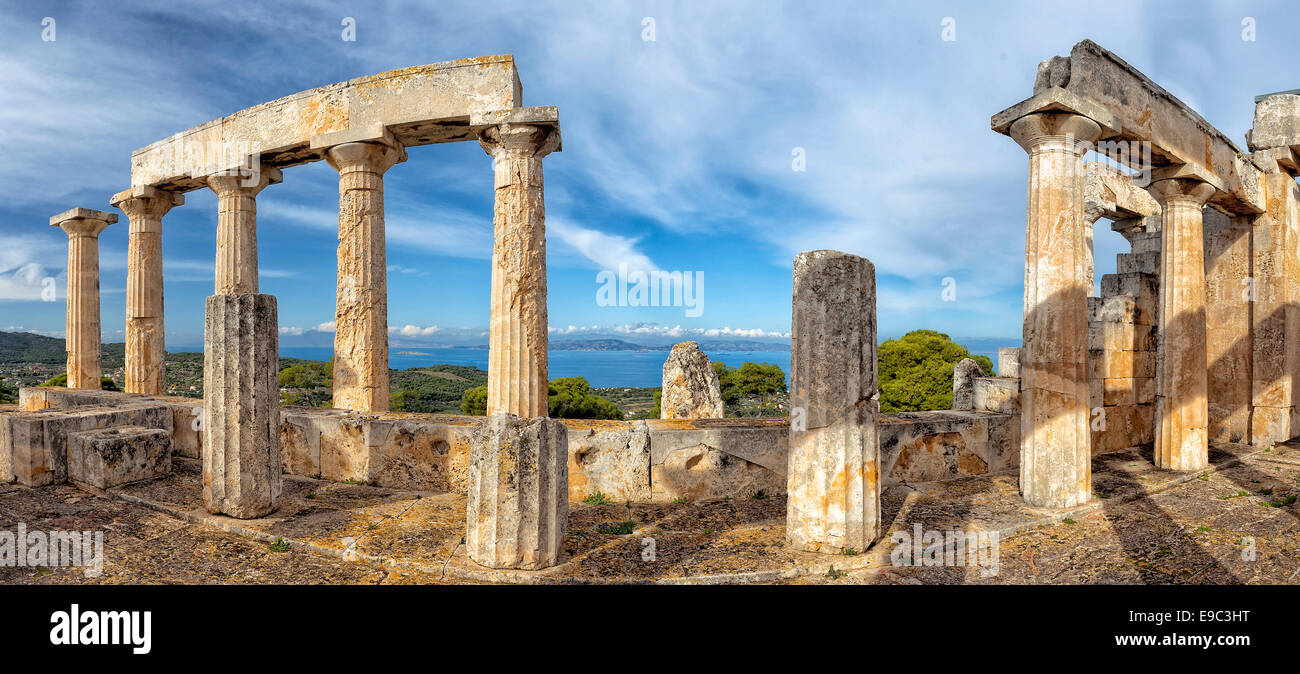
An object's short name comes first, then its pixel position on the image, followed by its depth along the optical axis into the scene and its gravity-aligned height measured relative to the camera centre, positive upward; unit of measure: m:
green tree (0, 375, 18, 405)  24.48 -2.41
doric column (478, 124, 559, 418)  6.10 +0.52
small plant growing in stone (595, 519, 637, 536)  6.16 -2.03
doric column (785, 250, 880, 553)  5.46 -0.65
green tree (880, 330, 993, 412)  26.47 -1.74
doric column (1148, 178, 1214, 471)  9.31 +0.02
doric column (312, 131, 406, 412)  9.82 +0.98
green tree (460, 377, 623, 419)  28.89 -3.28
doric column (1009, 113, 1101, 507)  7.14 +0.26
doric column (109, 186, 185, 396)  13.20 +1.00
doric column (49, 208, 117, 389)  14.80 +0.99
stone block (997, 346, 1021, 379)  12.67 -0.64
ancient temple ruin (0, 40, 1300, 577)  5.52 -0.28
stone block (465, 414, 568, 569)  5.17 -1.41
